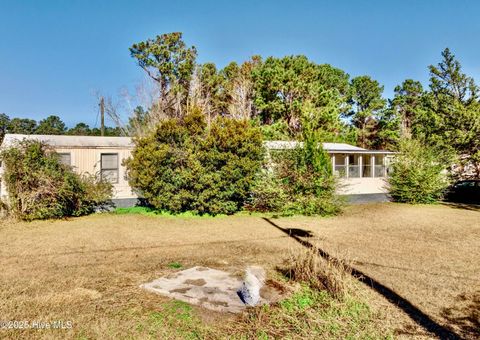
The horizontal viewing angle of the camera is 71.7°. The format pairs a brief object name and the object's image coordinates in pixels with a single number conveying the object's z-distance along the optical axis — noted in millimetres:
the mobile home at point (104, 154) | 13266
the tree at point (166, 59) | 26625
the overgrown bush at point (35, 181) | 11070
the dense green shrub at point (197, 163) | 12023
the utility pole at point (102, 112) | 25741
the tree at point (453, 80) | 18438
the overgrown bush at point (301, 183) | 13143
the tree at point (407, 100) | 33625
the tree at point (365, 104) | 33500
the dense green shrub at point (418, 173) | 16750
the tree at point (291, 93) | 23891
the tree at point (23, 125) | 38406
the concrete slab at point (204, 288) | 4469
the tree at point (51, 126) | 43844
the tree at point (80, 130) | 48581
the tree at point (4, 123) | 35197
